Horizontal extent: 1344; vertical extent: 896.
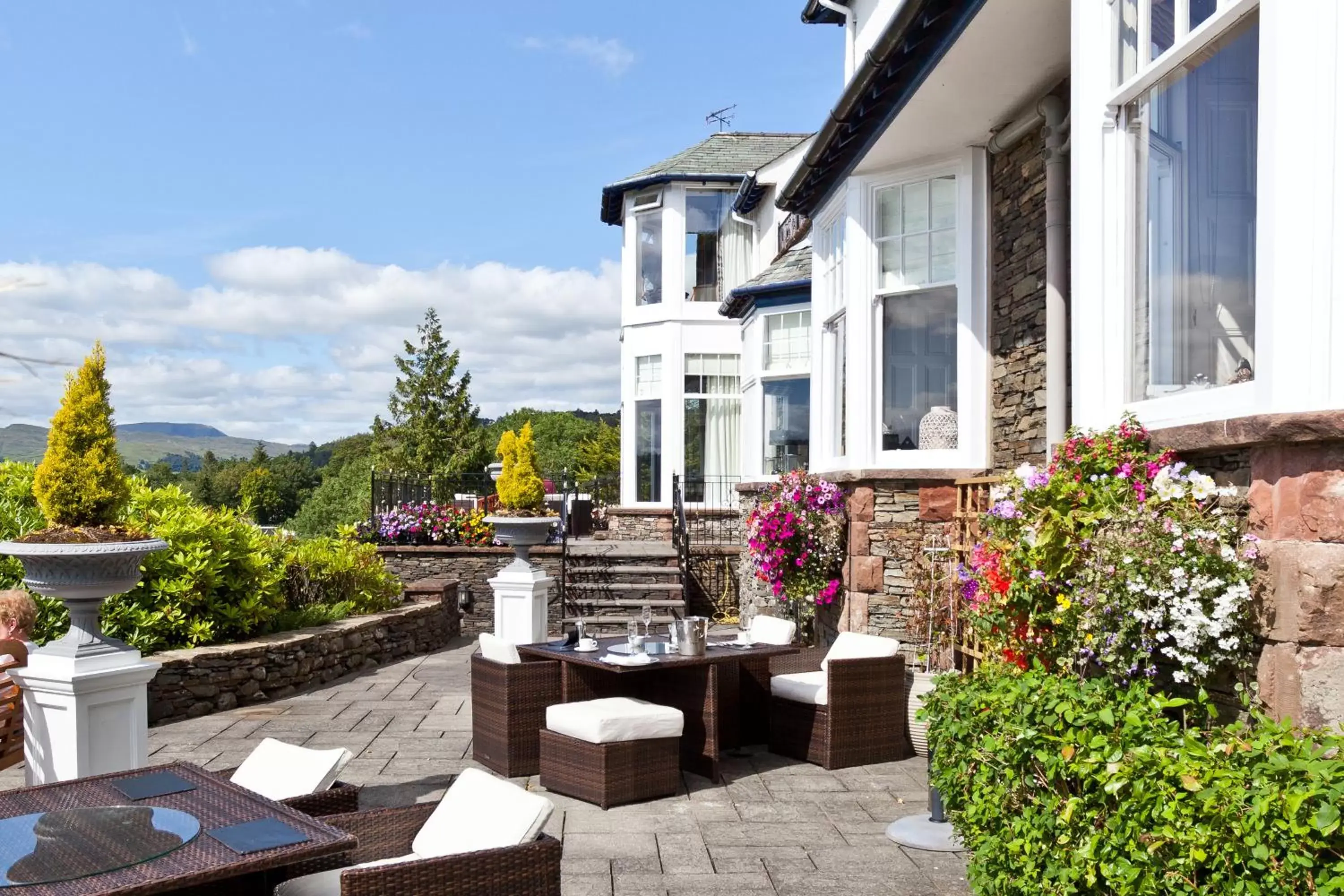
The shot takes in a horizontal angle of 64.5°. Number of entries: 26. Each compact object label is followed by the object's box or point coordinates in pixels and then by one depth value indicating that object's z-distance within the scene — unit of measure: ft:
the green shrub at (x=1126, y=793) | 7.95
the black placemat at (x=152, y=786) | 11.50
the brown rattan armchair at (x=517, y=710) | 20.95
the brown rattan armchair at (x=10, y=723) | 18.33
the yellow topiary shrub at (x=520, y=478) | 37.50
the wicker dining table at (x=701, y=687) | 20.89
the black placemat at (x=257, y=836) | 9.66
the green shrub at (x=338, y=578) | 35.83
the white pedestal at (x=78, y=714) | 15.24
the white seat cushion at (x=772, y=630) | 24.32
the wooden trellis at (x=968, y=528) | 23.70
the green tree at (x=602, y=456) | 152.05
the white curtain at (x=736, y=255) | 60.18
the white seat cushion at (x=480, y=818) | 10.85
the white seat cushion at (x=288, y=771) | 13.21
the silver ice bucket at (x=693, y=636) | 21.11
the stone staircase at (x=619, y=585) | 44.57
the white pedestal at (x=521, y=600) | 36.09
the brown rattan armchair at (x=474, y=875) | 9.77
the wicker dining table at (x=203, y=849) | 8.88
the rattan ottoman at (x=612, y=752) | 18.69
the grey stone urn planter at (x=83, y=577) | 15.01
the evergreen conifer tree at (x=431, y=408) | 100.94
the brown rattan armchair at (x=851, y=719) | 21.63
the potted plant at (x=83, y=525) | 15.12
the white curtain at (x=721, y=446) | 58.90
